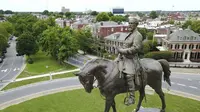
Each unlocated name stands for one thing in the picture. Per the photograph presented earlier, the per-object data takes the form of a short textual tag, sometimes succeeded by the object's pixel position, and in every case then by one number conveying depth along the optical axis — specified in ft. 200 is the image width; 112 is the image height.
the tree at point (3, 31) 183.21
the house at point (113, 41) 167.77
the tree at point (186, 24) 263.49
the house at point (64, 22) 314.32
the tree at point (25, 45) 151.43
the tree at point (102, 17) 309.40
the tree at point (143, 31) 202.53
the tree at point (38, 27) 203.51
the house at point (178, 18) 470.14
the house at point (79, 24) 256.25
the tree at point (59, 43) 131.13
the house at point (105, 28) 192.95
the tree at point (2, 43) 155.86
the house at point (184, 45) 146.00
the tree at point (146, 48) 149.48
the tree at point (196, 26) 216.99
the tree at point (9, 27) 236.30
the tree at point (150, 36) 208.62
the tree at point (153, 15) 568.82
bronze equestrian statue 35.53
